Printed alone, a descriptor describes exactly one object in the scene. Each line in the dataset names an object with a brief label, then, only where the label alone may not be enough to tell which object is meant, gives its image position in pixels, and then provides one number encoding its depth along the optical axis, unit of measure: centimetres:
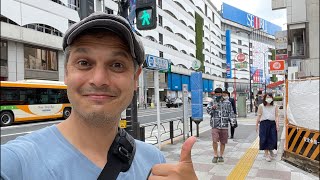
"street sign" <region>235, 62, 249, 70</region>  2466
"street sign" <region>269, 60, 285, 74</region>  1650
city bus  1431
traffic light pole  532
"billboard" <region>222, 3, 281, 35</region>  7844
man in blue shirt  96
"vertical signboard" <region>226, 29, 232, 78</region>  7545
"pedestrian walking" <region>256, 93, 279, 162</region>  712
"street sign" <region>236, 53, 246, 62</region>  2533
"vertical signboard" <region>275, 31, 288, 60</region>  1762
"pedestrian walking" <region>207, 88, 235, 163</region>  697
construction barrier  542
